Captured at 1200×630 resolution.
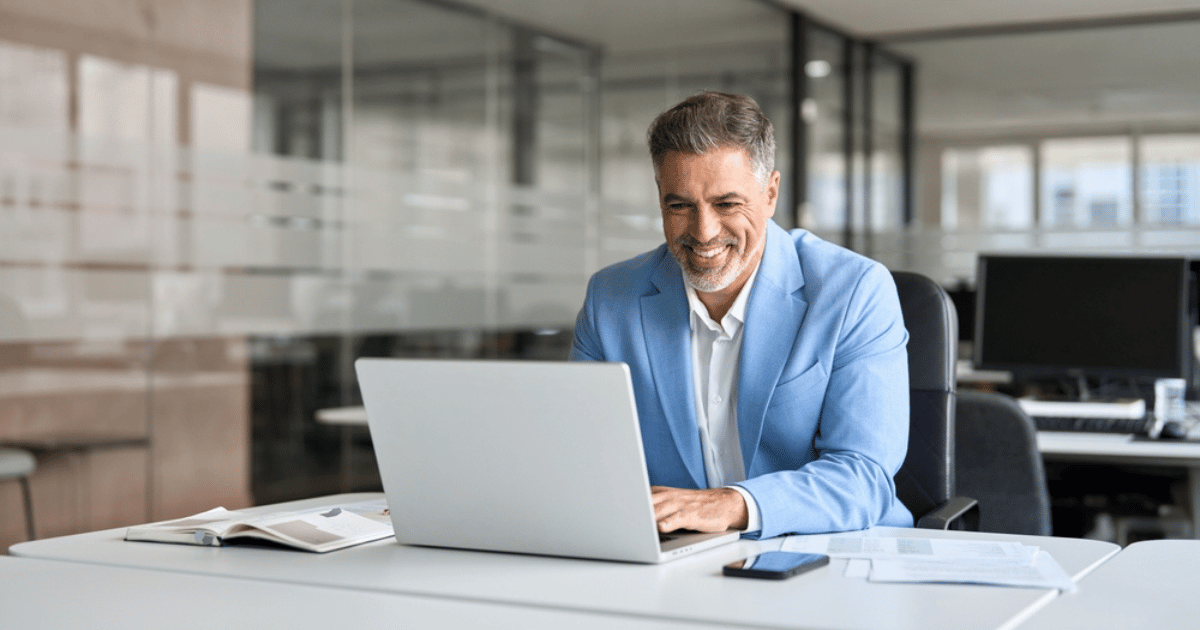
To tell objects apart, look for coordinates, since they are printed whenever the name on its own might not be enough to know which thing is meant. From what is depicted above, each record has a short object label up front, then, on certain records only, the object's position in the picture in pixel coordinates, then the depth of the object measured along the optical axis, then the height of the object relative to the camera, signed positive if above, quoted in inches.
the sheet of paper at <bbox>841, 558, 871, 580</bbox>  54.2 -12.6
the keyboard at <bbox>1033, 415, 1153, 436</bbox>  136.1 -15.5
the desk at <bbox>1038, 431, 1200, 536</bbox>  121.6 -16.4
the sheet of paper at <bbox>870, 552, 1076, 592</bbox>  51.8 -12.3
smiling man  75.7 -3.2
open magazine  63.0 -12.9
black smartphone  53.1 -12.2
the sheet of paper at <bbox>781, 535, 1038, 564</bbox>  57.4 -12.7
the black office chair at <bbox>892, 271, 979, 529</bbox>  90.0 -8.8
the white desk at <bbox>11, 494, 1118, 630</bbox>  46.9 -12.6
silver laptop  53.4 -7.6
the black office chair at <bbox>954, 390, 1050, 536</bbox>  111.6 -16.1
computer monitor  144.6 -3.7
